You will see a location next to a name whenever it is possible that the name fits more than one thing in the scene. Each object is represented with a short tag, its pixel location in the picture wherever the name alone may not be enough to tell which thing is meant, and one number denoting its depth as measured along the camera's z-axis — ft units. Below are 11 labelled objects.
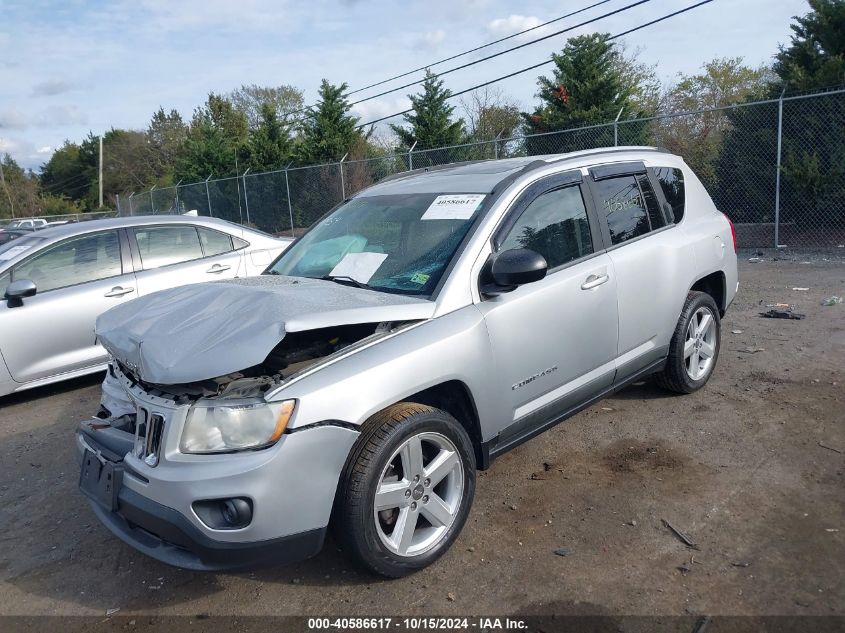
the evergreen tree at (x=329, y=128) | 79.06
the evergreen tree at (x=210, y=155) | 99.40
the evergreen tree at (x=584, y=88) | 55.72
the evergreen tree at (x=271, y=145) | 89.45
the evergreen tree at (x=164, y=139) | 193.47
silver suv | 8.56
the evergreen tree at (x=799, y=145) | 36.81
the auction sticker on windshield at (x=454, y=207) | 11.81
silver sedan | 18.98
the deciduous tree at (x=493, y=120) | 101.04
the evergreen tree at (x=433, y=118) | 70.49
